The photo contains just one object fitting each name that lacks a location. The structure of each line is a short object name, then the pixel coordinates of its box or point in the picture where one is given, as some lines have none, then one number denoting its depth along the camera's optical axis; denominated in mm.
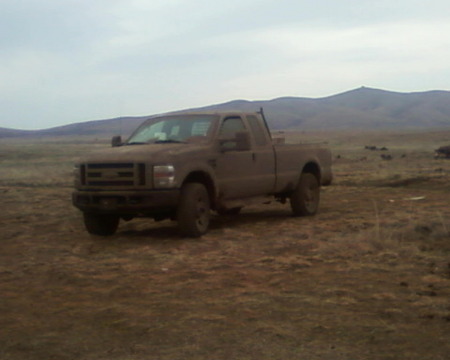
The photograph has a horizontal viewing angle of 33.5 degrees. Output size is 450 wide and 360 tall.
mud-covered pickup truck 10266
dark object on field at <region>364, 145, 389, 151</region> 41012
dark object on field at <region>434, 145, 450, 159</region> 31488
